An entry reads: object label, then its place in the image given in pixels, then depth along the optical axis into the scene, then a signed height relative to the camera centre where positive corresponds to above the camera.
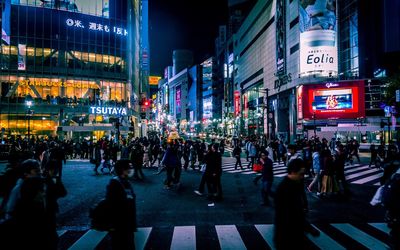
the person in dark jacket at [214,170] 11.78 -1.44
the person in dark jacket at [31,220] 4.06 -1.12
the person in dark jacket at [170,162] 13.81 -1.34
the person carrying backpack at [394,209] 5.37 -1.33
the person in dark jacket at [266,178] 10.64 -1.59
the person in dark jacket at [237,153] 21.58 -1.53
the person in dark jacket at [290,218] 4.14 -1.14
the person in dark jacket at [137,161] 16.50 -1.53
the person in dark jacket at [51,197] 4.44 -1.07
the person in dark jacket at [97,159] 19.27 -1.66
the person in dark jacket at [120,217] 4.77 -1.25
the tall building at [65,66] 45.38 +9.61
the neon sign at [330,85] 46.06 +6.17
